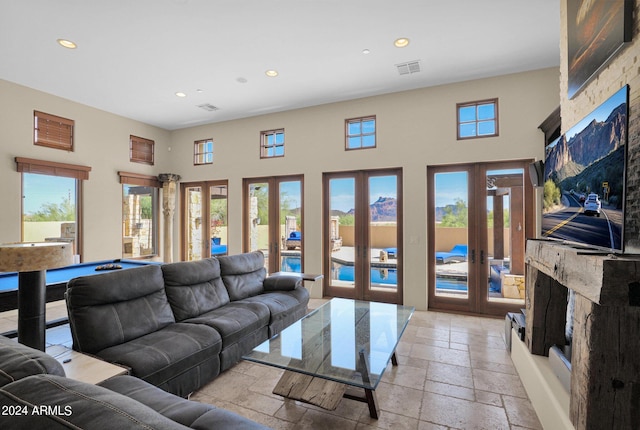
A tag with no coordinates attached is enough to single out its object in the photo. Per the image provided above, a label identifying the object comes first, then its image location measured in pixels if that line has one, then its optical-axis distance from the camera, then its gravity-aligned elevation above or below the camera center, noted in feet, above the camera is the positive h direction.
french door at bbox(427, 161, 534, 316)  14.03 -0.92
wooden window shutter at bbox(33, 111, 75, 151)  15.23 +4.75
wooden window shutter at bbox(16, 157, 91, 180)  14.56 +2.72
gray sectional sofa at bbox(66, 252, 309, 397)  7.13 -3.14
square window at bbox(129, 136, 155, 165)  19.89 +4.80
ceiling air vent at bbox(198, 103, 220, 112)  17.65 +6.78
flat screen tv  4.88 +0.72
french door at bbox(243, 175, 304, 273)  18.53 -0.16
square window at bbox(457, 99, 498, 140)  14.25 +4.80
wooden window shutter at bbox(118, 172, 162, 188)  19.12 +2.68
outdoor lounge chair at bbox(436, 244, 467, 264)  14.99 -2.00
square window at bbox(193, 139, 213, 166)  21.16 +4.85
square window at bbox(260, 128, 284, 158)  18.85 +4.83
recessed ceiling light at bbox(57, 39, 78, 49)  11.12 +6.72
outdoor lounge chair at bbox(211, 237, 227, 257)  20.80 -2.05
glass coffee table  6.49 -3.40
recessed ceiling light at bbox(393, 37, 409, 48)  11.15 +6.71
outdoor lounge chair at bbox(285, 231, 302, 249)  18.45 -1.42
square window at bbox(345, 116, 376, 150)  16.57 +4.83
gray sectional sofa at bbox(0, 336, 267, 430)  2.31 -1.57
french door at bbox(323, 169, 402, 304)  16.24 -1.02
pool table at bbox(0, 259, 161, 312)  7.45 -1.94
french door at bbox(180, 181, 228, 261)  20.80 -0.06
